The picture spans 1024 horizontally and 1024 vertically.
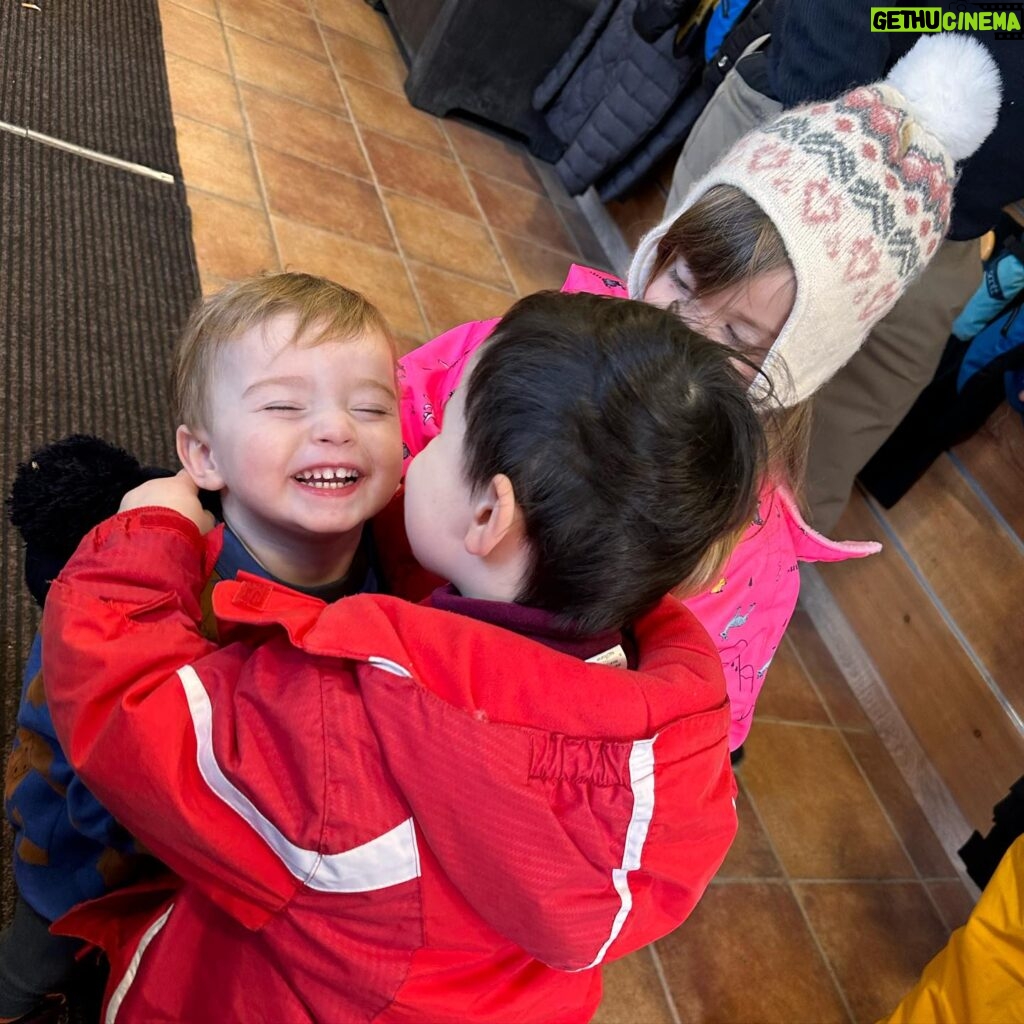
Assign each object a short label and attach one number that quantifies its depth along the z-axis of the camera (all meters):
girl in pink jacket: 1.07
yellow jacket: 1.17
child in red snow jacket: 0.57
